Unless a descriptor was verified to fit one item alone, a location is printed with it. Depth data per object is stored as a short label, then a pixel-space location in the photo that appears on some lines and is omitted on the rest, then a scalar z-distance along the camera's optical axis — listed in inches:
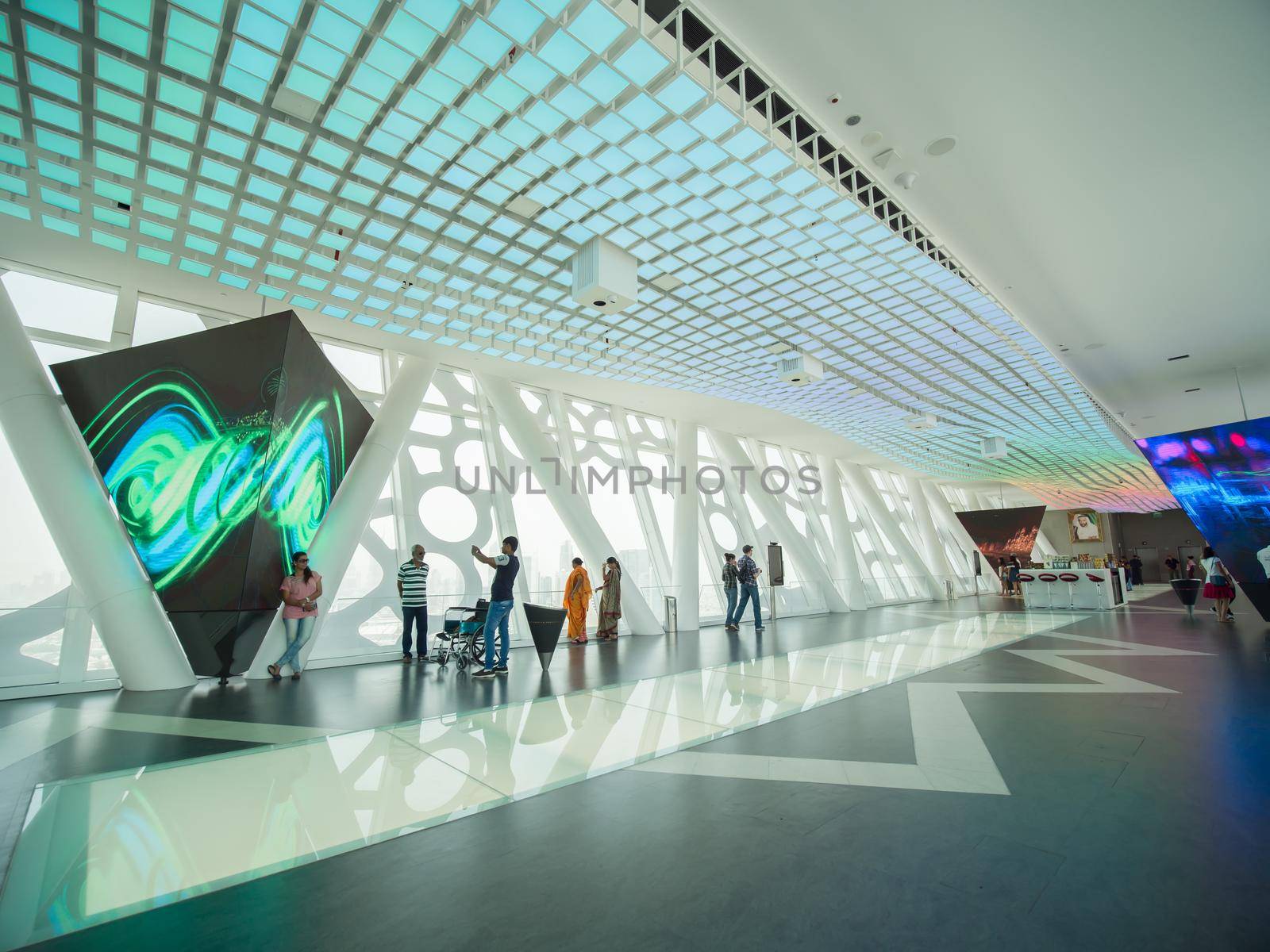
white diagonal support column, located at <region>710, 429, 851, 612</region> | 706.8
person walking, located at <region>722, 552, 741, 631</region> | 530.6
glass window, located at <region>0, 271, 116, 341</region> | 319.9
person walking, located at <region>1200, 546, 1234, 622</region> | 506.3
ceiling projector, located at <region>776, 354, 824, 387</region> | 426.9
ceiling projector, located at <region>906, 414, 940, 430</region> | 602.2
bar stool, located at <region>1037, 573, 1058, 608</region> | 679.1
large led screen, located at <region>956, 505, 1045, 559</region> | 1049.5
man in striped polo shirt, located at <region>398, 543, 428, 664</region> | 343.3
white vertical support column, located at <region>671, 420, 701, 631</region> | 546.6
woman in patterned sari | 451.5
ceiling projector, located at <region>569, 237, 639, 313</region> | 286.5
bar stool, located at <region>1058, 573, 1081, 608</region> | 664.4
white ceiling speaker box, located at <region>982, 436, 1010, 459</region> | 713.6
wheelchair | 315.9
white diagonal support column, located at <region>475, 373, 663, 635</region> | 471.8
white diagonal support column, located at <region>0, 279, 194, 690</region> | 266.7
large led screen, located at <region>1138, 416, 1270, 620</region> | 426.9
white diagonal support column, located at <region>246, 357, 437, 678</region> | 322.7
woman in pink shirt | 299.0
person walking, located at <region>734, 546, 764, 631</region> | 521.7
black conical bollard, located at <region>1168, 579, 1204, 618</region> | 622.8
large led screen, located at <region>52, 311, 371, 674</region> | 272.7
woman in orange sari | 428.1
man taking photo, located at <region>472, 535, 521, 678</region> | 292.8
